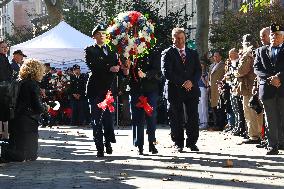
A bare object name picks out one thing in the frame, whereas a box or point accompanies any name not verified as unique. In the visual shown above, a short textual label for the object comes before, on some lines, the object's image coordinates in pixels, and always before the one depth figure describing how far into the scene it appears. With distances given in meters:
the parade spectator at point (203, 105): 21.33
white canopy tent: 29.72
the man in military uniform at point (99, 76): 12.79
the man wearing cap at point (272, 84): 12.52
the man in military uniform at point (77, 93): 26.25
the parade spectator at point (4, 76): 12.49
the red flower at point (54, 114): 25.03
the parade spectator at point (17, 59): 18.71
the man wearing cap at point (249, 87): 14.98
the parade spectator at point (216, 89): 19.52
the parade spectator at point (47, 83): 24.44
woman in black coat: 12.24
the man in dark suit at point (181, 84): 13.43
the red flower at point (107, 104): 12.66
